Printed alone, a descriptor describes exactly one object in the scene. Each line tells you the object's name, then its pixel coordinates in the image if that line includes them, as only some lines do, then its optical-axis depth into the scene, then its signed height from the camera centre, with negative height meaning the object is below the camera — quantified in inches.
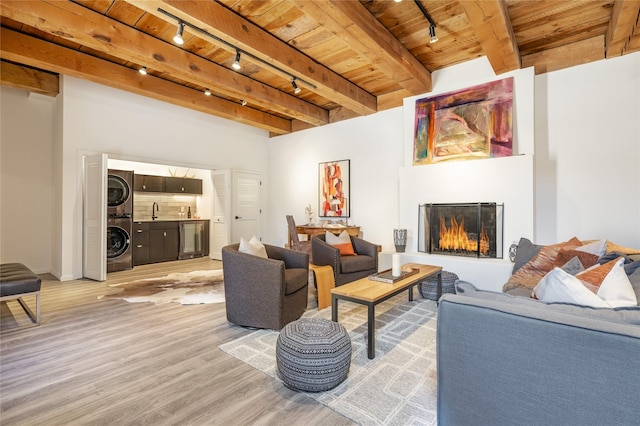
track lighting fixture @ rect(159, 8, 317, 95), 118.0 +76.1
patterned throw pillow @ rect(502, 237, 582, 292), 103.8 -19.6
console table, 225.5 -12.7
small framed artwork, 242.8 +19.9
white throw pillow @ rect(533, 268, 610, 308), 47.6 -12.9
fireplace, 166.1 -9.6
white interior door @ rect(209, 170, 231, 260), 260.4 +1.9
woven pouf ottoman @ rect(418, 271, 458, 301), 142.6 -35.2
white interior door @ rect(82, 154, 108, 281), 184.4 -2.8
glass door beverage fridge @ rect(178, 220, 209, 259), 269.0 -23.4
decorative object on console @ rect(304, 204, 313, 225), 260.5 -0.9
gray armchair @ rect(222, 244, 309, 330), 107.1 -28.5
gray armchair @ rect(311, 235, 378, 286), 152.3 -24.7
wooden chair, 198.3 -20.1
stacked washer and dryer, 209.8 -3.9
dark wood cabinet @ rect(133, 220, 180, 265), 240.5 -23.5
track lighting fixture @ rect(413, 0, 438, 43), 125.9 +81.8
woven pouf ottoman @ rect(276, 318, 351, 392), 72.7 -35.6
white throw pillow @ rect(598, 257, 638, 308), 47.6 -12.6
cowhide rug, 148.1 -41.7
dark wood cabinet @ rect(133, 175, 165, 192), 253.6 +25.8
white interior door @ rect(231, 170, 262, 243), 265.9 +6.7
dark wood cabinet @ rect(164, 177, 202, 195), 272.1 +26.1
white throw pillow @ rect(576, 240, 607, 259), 94.5 -11.5
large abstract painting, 164.7 +51.5
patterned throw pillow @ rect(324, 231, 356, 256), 170.9 -17.0
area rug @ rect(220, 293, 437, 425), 66.7 -43.0
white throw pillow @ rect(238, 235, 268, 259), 121.9 -14.4
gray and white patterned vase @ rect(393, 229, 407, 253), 189.5 -16.4
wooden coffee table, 88.7 -25.7
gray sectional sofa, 37.6 -20.8
